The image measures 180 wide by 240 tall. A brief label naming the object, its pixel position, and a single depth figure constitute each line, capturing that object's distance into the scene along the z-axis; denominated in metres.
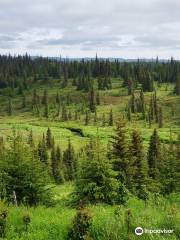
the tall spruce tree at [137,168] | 32.56
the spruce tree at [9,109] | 191.20
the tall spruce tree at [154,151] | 59.97
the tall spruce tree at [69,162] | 88.92
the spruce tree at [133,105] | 172.15
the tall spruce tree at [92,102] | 181.31
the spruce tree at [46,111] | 178.75
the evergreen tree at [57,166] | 84.19
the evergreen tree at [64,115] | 167.62
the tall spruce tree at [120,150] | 32.62
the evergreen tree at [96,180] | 23.33
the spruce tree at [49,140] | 117.44
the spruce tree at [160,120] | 146.88
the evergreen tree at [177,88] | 186.38
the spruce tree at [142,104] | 163.12
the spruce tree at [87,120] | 154.18
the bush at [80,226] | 11.14
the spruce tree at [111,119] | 154.11
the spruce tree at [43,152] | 94.62
